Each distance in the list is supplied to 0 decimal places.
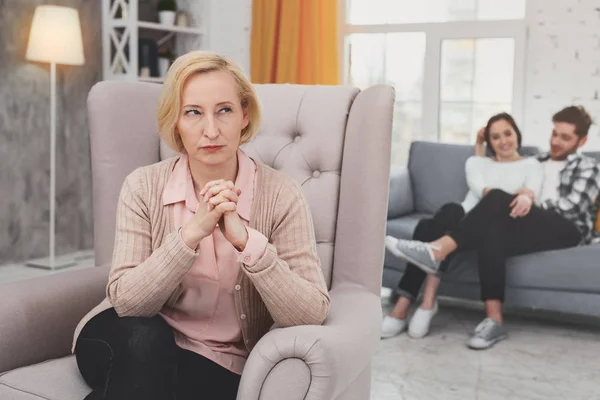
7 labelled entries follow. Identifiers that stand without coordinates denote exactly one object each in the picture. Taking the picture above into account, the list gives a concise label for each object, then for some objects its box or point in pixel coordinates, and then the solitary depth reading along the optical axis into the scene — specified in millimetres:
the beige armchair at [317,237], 1206
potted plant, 4531
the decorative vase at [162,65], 4447
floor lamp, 3781
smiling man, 3053
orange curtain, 4473
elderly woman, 1259
